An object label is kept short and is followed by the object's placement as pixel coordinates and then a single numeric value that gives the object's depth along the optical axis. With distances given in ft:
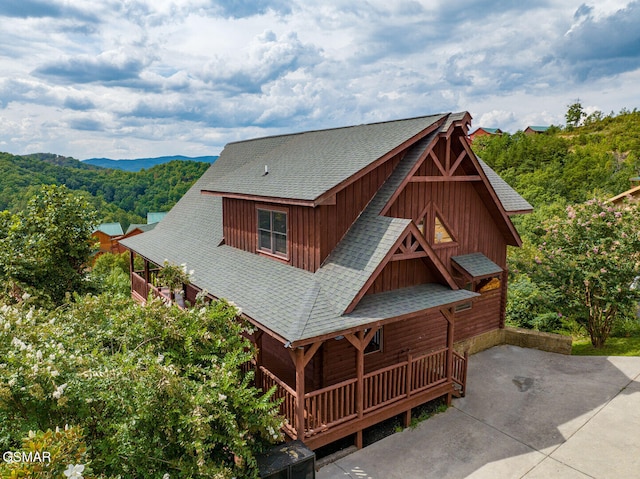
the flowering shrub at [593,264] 44.60
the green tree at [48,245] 43.88
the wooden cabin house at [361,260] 29.68
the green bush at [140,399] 18.92
